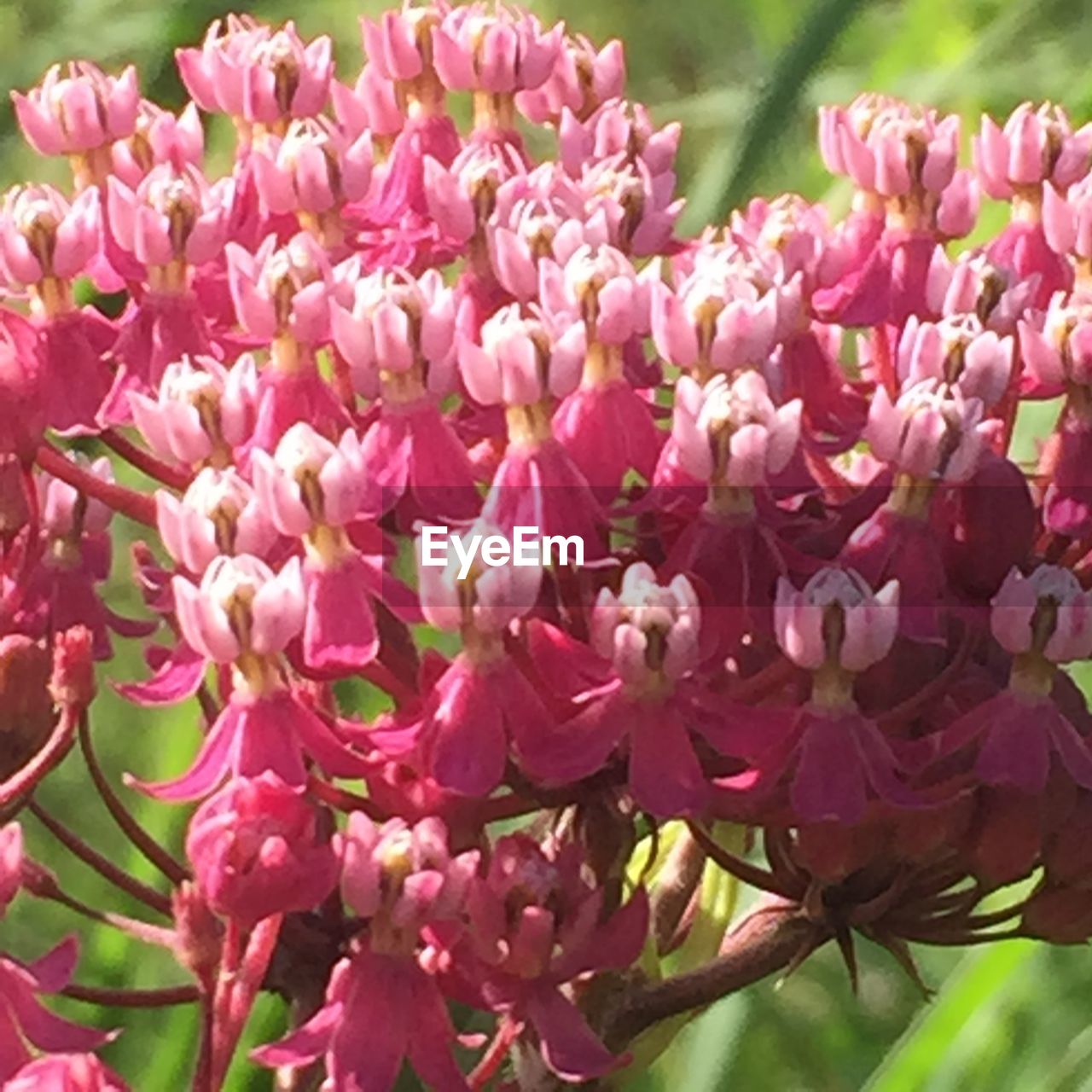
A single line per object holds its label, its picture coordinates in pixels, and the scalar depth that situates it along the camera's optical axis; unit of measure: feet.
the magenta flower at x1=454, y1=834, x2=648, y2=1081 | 0.47
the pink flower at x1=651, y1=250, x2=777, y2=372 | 0.50
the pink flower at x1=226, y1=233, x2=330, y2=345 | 0.50
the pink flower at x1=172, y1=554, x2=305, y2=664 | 0.47
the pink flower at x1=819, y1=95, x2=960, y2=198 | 0.55
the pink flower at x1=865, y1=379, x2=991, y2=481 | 0.49
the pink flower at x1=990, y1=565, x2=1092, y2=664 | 0.48
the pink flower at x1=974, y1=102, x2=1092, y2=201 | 0.56
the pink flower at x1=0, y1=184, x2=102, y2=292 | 0.52
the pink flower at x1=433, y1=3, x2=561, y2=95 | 0.56
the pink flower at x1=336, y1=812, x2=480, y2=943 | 0.46
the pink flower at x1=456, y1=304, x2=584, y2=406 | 0.49
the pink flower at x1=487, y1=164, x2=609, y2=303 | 0.50
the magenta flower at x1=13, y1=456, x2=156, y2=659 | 0.52
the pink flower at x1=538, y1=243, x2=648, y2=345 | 0.50
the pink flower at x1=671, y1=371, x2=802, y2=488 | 0.49
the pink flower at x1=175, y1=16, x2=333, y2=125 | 0.56
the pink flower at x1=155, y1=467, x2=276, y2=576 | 0.48
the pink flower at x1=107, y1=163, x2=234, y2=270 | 0.52
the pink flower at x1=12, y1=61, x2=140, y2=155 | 0.55
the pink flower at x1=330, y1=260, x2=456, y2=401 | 0.50
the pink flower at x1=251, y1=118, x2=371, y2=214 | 0.53
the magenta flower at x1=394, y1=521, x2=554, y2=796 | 0.47
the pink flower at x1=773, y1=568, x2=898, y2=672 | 0.47
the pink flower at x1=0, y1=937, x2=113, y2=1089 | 0.47
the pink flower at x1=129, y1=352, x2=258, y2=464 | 0.49
